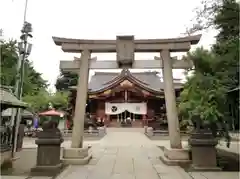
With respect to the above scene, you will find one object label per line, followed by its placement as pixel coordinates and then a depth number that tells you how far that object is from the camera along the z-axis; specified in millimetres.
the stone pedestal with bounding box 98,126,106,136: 13329
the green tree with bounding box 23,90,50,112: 15501
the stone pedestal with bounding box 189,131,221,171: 4299
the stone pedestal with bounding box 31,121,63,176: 4282
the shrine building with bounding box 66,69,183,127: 18401
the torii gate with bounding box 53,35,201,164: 5341
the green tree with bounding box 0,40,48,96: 4587
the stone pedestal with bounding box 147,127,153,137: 13142
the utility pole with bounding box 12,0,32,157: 6108
